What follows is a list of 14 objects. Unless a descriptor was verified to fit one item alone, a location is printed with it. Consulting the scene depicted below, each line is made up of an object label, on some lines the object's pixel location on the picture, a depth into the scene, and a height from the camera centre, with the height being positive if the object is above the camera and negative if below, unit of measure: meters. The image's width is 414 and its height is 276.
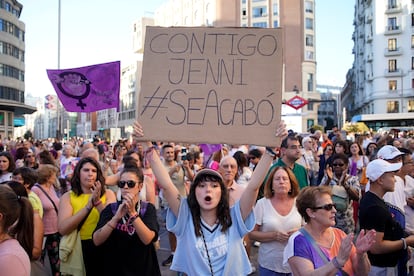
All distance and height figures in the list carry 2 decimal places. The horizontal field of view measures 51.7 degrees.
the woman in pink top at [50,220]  4.86 -0.90
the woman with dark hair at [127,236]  3.48 -0.79
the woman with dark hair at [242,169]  7.21 -0.51
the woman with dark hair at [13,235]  2.49 -0.64
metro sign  20.97 +1.89
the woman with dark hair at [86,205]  3.96 -0.61
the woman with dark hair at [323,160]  8.10 -0.41
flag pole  31.02 +1.56
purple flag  7.26 +0.95
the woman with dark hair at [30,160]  8.73 -0.39
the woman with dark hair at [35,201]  3.81 -0.63
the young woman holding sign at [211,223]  3.05 -0.62
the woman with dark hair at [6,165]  6.57 -0.36
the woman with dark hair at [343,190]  5.40 -0.64
